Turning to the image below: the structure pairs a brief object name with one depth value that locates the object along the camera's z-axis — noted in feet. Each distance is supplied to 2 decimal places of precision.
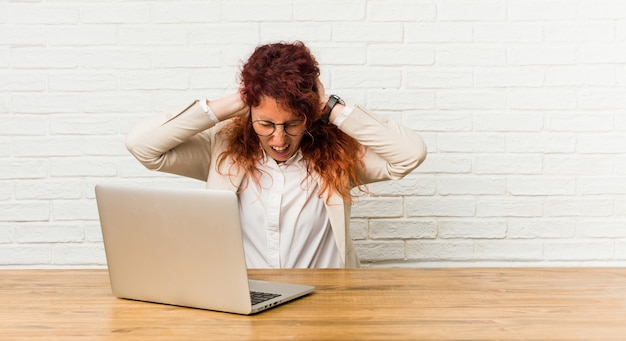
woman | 7.39
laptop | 4.77
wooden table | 4.46
